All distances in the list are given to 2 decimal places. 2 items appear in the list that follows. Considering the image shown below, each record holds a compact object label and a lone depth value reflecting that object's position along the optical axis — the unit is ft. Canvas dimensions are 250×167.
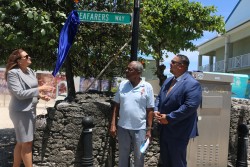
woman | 13.82
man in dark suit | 12.70
